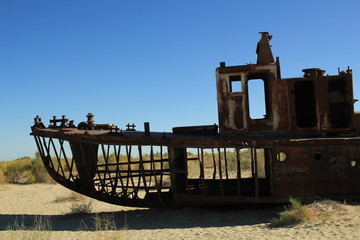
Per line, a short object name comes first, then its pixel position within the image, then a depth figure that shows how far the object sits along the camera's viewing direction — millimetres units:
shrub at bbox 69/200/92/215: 11275
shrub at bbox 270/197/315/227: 7109
